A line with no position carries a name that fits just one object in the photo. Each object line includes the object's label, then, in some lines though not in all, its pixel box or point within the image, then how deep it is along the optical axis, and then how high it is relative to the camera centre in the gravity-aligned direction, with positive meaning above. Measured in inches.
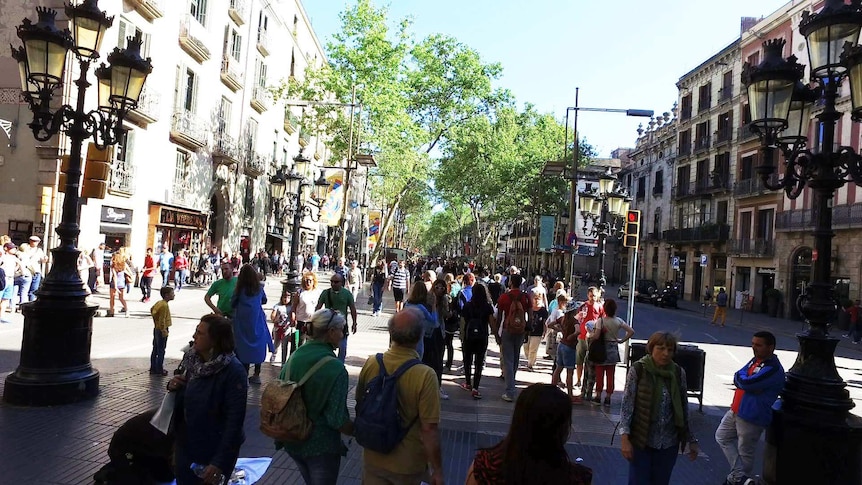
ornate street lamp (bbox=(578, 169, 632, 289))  694.5 +75.9
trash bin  319.9 -49.5
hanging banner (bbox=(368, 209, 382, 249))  1358.3 +55.9
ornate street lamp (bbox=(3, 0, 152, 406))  251.0 +7.7
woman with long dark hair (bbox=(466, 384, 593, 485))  88.6 -28.1
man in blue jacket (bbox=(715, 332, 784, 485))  195.0 -44.8
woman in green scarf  157.8 -40.4
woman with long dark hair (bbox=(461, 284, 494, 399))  327.6 -37.8
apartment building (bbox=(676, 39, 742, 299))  1533.0 +277.7
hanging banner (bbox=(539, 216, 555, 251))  912.2 +45.7
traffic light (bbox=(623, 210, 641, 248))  469.4 +31.4
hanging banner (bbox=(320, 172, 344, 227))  778.2 +55.7
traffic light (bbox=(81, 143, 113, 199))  296.5 +29.5
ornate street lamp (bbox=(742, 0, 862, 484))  177.5 +31.3
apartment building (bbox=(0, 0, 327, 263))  715.4 +157.0
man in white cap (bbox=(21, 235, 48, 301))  527.8 -30.4
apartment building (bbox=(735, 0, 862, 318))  1081.4 +109.9
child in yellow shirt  314.8 -49.8
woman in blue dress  286.2 -37.2
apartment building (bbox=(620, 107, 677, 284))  1881.2 +272.7
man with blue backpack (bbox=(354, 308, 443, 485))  123.0 -36.6
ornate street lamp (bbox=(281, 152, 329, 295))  556.3 +62.0
